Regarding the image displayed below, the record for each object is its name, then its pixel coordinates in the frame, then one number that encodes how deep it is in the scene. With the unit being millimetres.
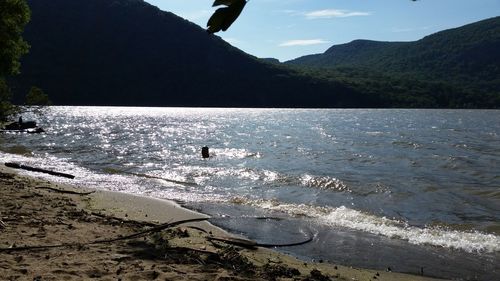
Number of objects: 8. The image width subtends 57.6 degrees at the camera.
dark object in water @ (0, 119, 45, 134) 55500
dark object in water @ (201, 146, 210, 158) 34594
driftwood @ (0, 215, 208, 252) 7962
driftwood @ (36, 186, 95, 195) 16306
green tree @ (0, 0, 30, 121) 24000
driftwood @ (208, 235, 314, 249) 10234
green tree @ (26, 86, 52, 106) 32844
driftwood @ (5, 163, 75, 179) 21472
